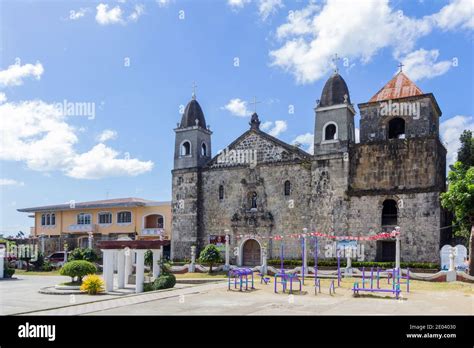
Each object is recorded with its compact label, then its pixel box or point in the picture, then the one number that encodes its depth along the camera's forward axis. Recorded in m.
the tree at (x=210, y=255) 28.41
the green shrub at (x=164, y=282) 19.27
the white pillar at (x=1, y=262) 28.03
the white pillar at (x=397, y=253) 23.70
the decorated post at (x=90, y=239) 38.09
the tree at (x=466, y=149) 29.89
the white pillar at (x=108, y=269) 18.83
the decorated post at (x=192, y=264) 30.44
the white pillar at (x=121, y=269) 19.80
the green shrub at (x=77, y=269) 19.28
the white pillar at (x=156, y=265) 19.91
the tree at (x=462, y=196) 22.09
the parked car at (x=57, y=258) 36.19
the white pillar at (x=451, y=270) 22.83
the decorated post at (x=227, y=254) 29.61
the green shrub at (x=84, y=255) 30.47
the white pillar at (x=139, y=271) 18.62
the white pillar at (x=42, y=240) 40.31
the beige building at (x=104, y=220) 39.06
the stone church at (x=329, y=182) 27.00
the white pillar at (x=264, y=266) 26.92
